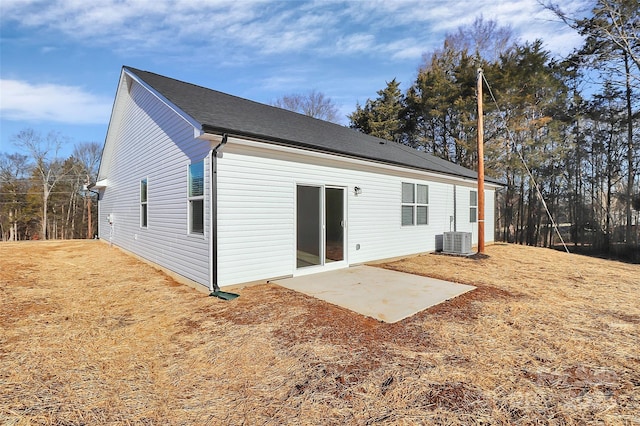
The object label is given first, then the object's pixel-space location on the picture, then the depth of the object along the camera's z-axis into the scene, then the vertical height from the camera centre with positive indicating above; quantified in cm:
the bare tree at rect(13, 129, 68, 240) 2538 +482
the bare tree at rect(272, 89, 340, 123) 2395 +862
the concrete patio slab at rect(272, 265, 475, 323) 412 -139
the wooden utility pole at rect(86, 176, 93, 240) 2274 -147
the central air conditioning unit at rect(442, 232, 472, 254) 930 -110
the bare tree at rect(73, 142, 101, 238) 2752 +486
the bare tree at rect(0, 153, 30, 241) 2445 +166
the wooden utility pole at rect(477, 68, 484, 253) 923 +80
